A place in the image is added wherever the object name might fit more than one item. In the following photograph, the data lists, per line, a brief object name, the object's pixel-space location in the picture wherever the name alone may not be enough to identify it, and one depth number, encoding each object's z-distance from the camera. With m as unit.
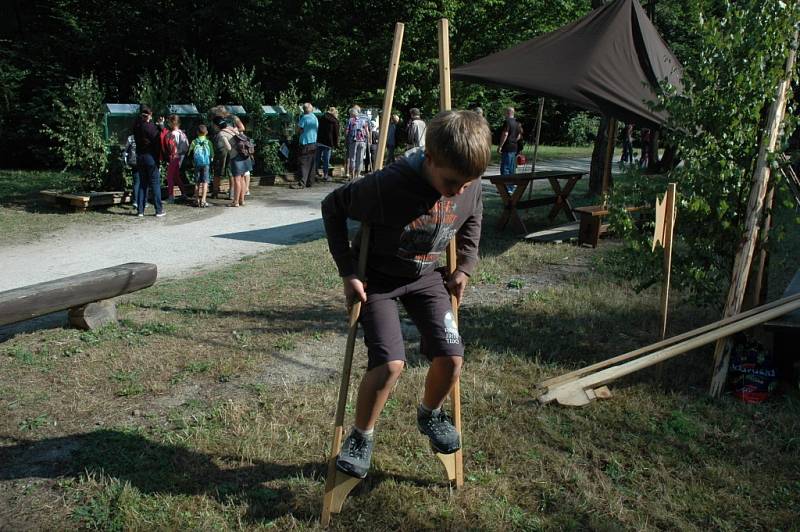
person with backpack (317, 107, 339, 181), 16.28
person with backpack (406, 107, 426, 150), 14.47
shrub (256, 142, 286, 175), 16.59
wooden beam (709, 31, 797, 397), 4.48
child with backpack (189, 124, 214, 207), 12.51
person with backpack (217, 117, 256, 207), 12.73
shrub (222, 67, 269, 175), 16.28
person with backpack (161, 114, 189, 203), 12.49
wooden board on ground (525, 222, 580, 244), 9.45
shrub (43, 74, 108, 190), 12.17
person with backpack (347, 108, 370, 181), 15.79
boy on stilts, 2.65
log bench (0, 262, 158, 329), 4.76
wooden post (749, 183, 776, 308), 4.59
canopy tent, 8.59
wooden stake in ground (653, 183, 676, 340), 4.32
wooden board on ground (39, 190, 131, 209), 11.76
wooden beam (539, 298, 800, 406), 3.95
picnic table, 10.09
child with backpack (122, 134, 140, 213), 11.69
